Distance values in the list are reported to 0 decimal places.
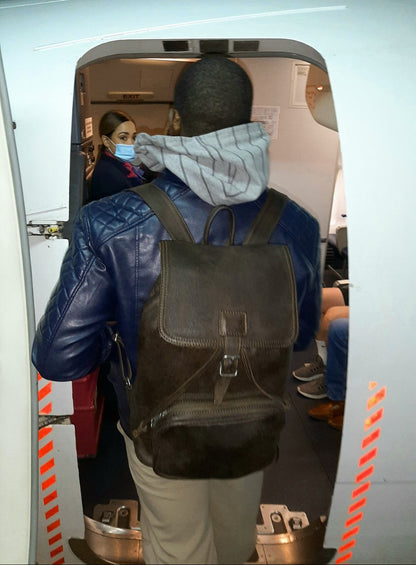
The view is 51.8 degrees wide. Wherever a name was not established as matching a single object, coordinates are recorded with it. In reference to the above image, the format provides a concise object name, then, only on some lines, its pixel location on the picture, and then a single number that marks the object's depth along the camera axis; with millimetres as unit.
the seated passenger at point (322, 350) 2648
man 968
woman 2730
